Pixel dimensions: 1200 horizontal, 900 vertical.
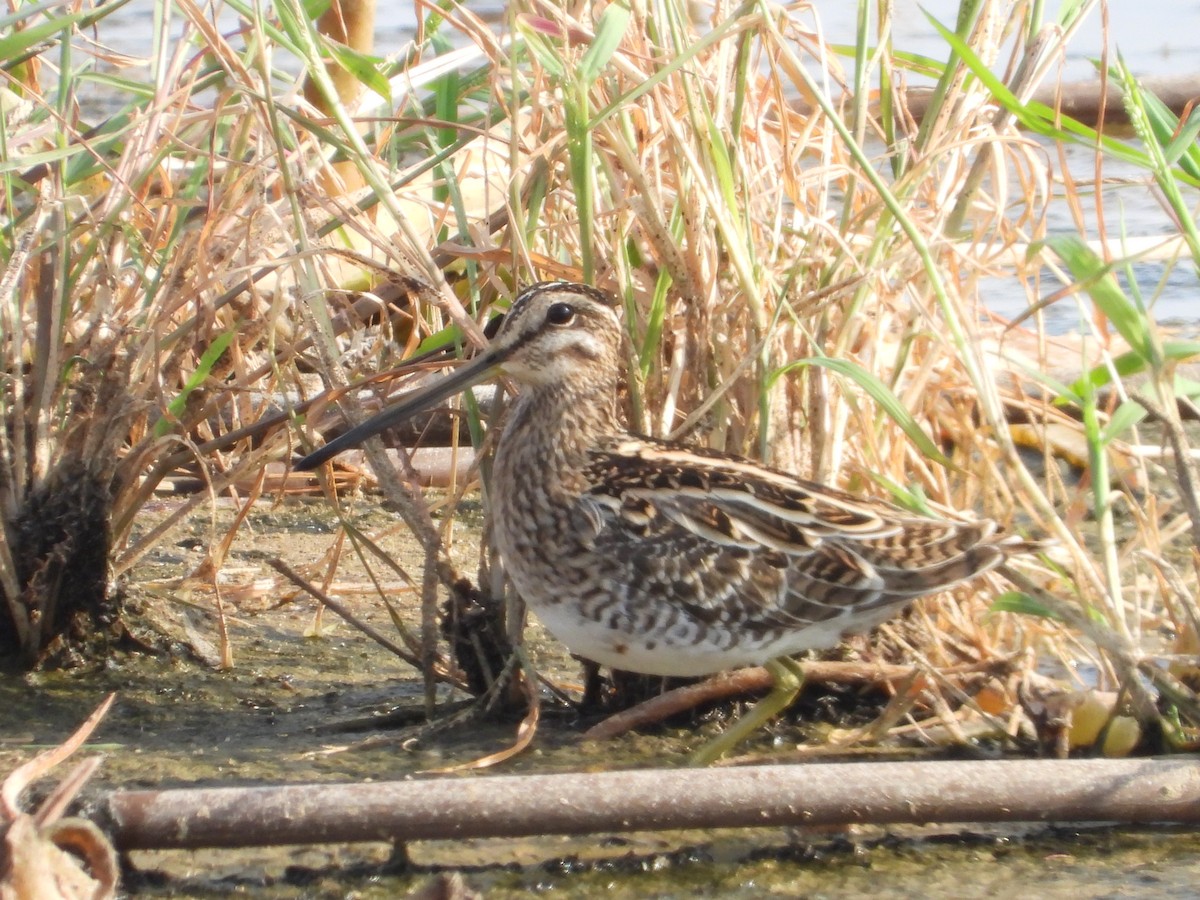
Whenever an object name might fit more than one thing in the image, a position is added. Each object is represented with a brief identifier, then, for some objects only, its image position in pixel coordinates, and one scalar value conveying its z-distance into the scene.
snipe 6.17
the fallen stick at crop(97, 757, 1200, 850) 4.93
